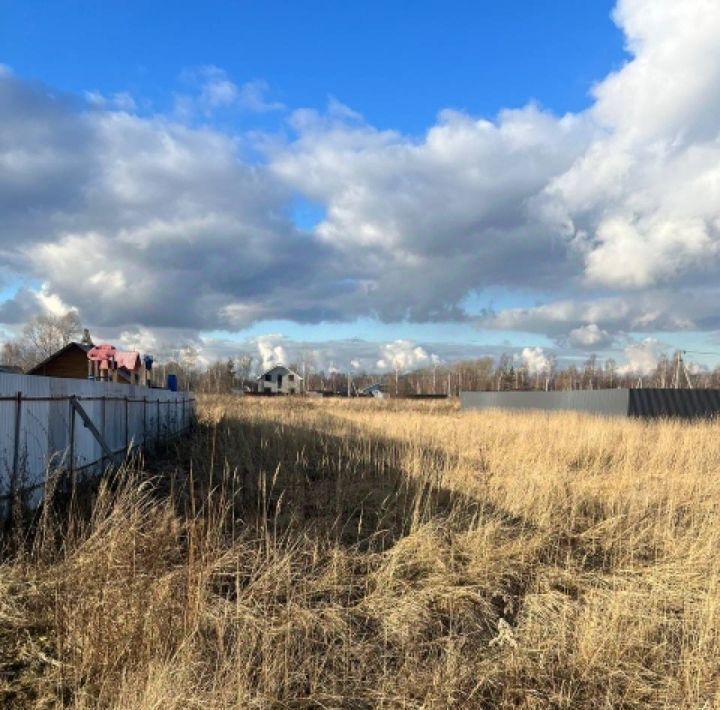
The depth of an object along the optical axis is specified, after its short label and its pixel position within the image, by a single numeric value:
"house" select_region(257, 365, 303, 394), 113.19
